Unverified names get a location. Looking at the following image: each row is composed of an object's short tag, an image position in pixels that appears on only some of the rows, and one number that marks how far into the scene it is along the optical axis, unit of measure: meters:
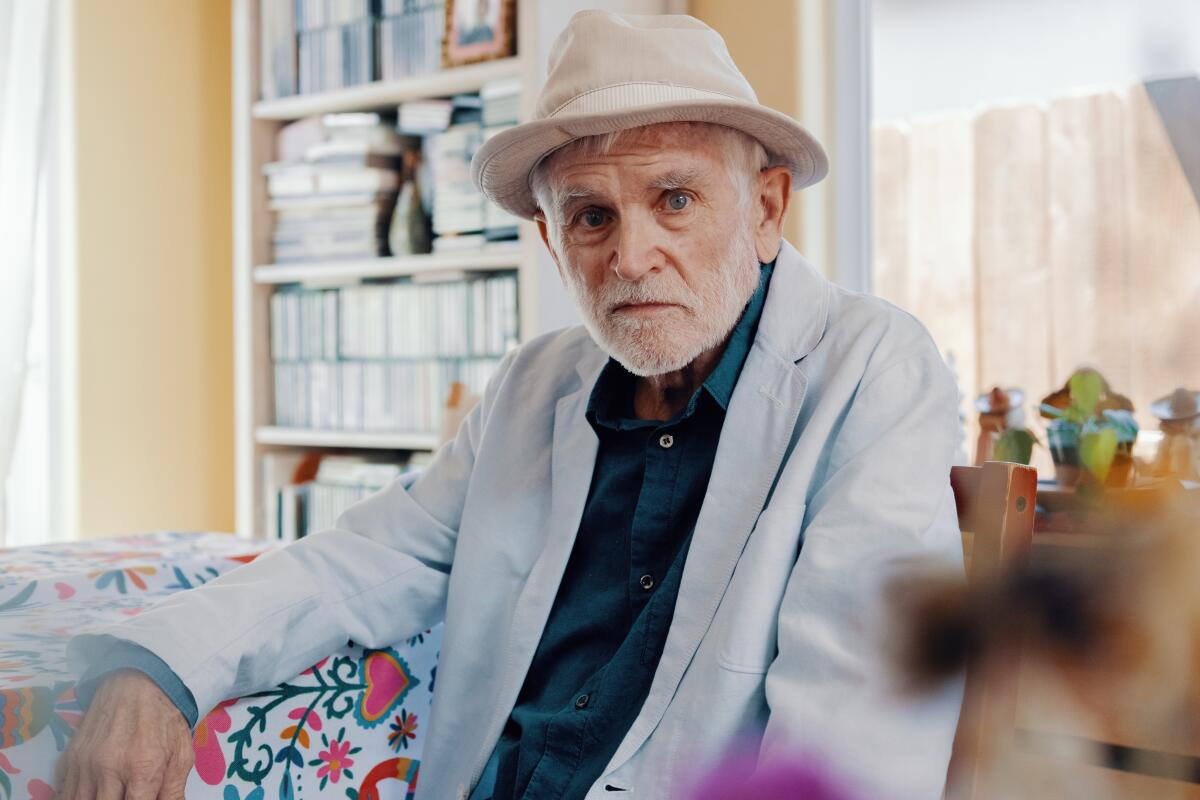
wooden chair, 0.86
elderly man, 0.89
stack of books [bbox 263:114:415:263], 2.54
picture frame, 2.30
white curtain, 2.54
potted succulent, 1.20
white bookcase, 2.49
